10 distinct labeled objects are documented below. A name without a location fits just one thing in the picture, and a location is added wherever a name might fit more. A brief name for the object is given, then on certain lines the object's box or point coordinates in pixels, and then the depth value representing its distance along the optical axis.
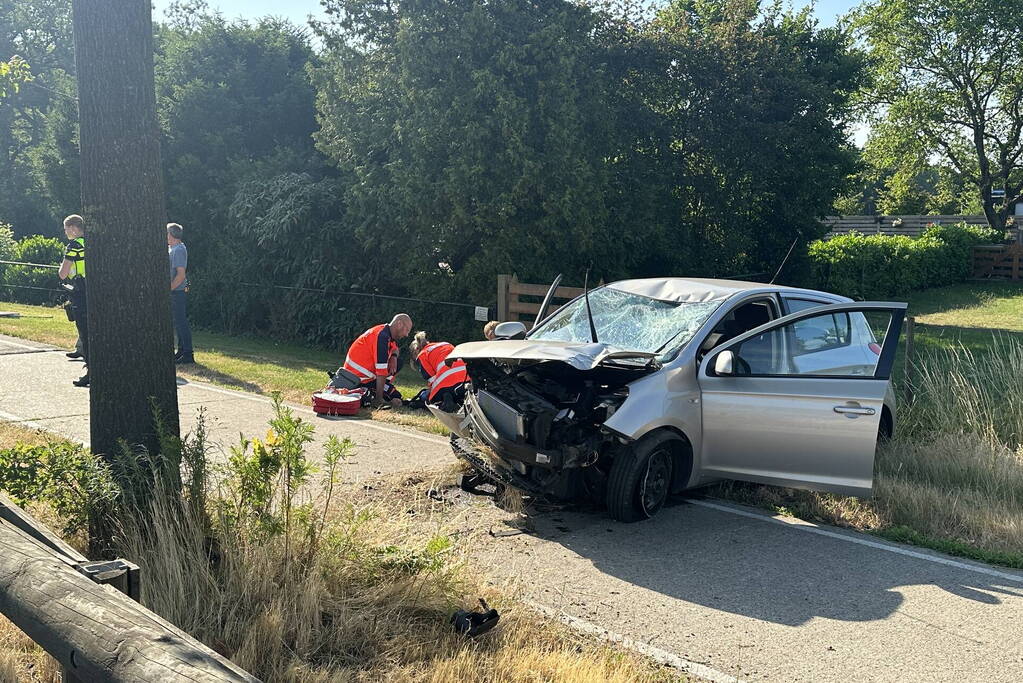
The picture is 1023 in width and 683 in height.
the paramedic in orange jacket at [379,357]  10.98
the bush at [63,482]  4.81
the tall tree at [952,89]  41.78
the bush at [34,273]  24.47
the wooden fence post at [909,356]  9.30
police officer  12.14
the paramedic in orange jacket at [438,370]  9.94
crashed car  6.57
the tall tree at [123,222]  4.88
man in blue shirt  13.22
